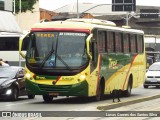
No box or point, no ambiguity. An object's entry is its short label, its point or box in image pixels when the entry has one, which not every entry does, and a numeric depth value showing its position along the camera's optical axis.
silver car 40.25
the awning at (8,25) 53.54
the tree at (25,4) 76.31
